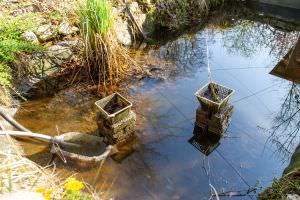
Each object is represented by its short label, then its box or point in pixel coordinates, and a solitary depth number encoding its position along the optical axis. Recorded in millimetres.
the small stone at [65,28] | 5406
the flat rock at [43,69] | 4629
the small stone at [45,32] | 5195
